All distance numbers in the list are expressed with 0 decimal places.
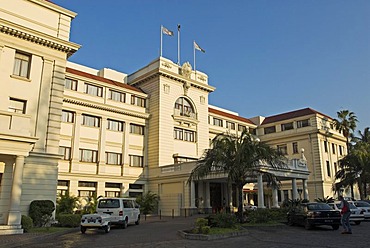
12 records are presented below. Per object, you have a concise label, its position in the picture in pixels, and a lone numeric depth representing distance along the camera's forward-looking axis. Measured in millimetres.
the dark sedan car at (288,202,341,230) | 18047
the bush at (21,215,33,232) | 17689
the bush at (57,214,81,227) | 19652
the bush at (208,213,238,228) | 17281
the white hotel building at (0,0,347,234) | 20406
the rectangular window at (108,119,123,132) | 34562
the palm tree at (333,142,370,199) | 38531
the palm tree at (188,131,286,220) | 19781
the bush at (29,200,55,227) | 19141
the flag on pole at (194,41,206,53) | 41719
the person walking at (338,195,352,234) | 16094
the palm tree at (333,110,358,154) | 48156
